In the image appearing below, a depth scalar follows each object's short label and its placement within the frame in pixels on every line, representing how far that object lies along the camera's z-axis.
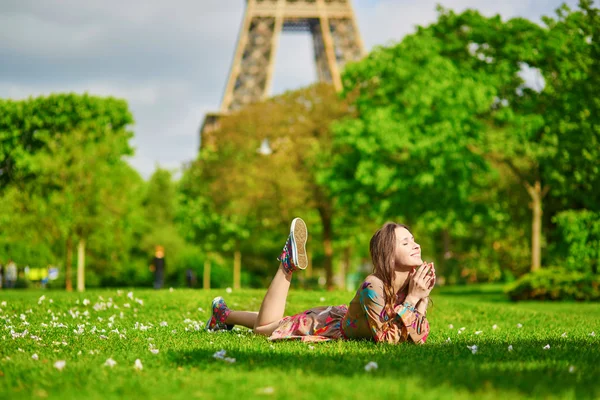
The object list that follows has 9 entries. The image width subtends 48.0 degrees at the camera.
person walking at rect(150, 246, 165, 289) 21.33
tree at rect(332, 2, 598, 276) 21.95
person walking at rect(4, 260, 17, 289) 36.03
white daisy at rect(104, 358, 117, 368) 4.64
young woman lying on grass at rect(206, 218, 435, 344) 5.78
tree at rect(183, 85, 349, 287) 28.94
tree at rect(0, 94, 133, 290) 23.16
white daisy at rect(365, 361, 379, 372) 4.37
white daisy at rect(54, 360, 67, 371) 4.45
